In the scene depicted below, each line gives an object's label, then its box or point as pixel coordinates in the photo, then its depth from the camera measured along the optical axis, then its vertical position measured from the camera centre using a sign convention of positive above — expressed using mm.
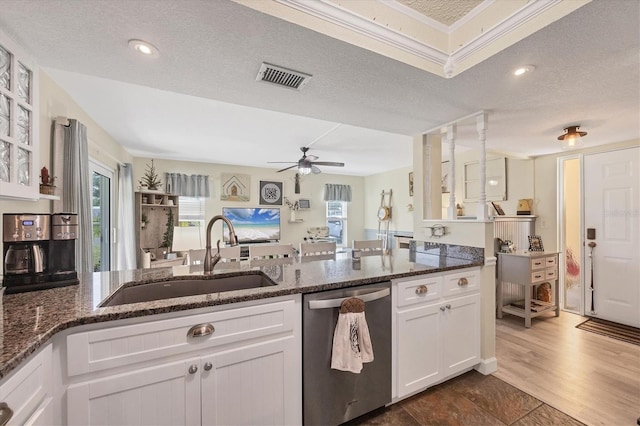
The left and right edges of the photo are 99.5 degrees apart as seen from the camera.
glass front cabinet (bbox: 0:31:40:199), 1289 +469
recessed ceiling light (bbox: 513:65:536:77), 1563 +839
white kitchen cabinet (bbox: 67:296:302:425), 1046 -680
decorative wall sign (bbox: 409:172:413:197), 5605 +561
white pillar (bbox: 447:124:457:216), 2473 +403
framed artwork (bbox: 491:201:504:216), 3577 +44
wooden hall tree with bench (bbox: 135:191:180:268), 4285 -65
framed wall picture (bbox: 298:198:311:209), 6211 +234
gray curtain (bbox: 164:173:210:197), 4977 +549
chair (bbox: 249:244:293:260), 2514 -362
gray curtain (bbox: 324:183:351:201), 6441 +505
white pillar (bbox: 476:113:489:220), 2211 +418
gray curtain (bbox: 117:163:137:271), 3682 -96
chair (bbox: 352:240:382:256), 3182 -378
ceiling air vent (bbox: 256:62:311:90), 1589 +845
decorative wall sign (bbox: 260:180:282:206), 5844 +449
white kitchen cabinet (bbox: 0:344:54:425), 774 -556
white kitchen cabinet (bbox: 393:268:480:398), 1757 -809
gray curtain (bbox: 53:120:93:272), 1973 +279
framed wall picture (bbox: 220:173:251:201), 5492 +543
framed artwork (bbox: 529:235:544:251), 3473 -409
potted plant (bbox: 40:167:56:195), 1694 +199
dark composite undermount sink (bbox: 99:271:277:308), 1524 -447
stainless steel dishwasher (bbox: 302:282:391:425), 1452 -867
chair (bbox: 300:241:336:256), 2766 -371
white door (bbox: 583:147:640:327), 2992 -240
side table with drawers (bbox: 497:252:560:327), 3066 -750
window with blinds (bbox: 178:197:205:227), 5219 +51
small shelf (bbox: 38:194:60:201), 1607 +108
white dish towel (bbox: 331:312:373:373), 1458 -715
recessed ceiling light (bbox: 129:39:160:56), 1345 +852
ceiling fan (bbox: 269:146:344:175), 3984 +724
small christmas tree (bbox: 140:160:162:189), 4480 +611
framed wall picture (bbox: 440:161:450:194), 4629 +636
